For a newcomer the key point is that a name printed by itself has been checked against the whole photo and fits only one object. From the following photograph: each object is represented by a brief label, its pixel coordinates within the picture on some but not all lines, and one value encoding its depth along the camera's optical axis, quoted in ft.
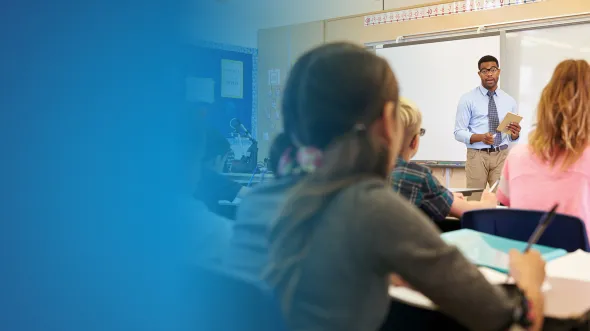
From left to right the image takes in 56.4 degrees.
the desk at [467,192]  9.98
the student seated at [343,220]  2.07
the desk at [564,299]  3.32
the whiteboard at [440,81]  16.98
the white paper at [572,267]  4.23
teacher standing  16.11
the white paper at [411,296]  3.47
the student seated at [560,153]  6.27
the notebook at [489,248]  3.93
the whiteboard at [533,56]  15.14
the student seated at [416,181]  5.19
